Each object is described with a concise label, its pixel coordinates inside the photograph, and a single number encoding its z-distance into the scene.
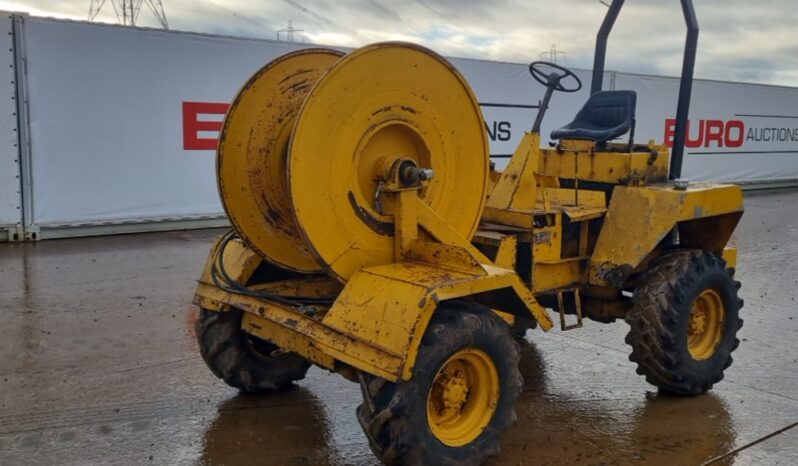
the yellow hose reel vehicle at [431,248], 3.34
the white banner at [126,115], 9.46
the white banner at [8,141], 9.19
